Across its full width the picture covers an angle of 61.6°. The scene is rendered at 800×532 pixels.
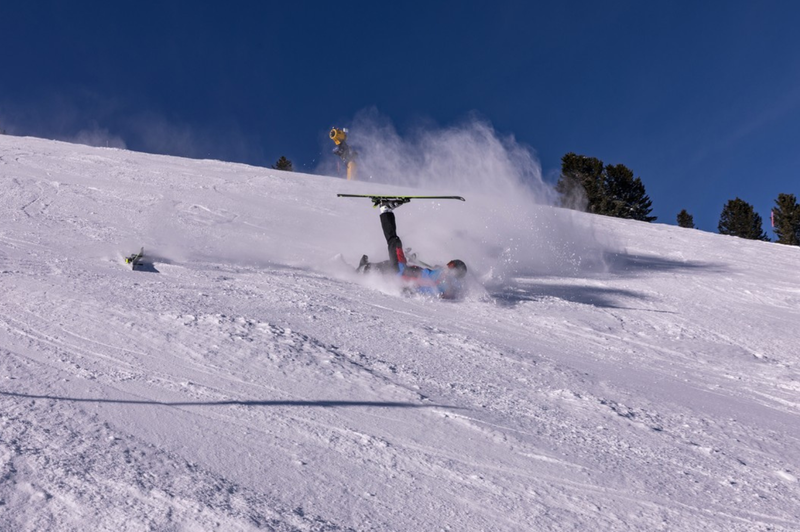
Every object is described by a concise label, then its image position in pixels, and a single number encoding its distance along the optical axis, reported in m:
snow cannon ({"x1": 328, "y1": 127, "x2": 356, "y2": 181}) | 28.50
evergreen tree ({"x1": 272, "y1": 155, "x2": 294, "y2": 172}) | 56.65
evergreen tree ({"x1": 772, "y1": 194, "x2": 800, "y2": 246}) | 48.12
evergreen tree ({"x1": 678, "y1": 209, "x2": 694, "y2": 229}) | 61.60
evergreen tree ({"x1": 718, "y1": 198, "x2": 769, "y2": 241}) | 54.75
